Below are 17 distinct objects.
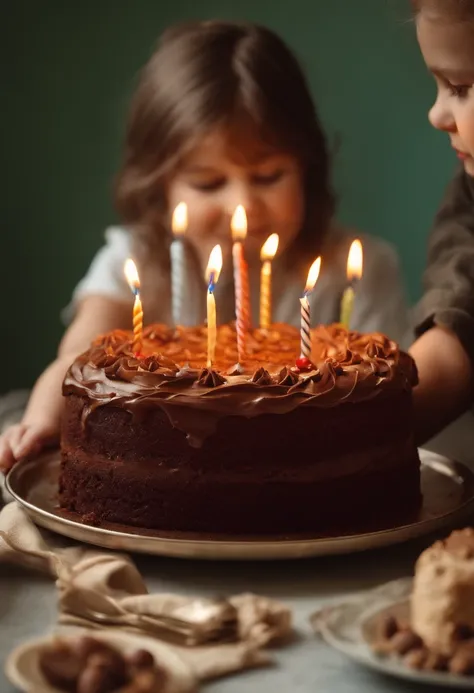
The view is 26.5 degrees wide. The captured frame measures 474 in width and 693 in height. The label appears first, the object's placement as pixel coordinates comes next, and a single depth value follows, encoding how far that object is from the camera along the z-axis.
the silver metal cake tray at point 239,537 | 1.23
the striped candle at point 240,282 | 1.57
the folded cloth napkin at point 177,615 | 1.03
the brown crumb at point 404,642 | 0.96
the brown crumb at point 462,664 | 0.93
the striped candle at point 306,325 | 1.44
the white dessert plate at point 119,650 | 0.93
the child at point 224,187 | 2.28
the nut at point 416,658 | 0.94
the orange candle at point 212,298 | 1.46
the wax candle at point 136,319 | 1.53
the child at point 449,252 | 1.44
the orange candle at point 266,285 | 1.63
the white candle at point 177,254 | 1.70
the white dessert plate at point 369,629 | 0.93
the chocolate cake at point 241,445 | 1.30
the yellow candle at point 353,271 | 1.60
